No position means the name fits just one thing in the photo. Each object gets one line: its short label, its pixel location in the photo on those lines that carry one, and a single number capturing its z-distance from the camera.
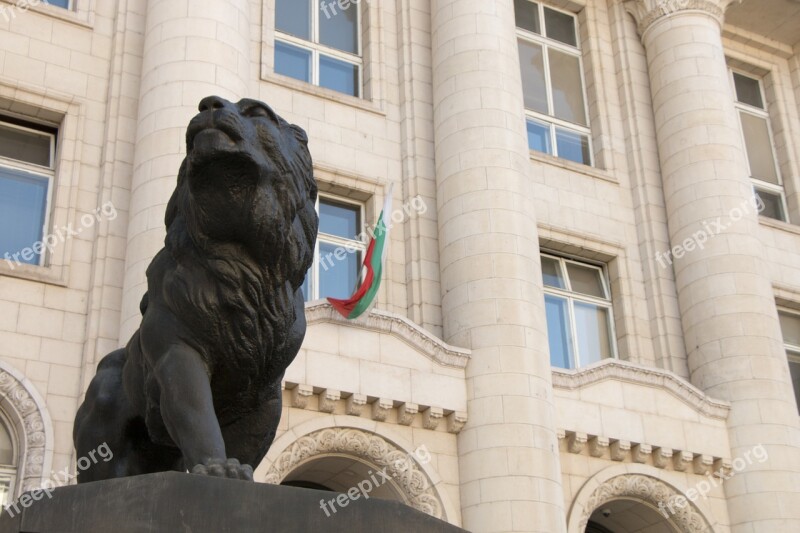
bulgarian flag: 15.97
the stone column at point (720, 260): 18.55
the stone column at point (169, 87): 15.14
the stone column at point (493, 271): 15.91
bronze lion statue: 5.20
